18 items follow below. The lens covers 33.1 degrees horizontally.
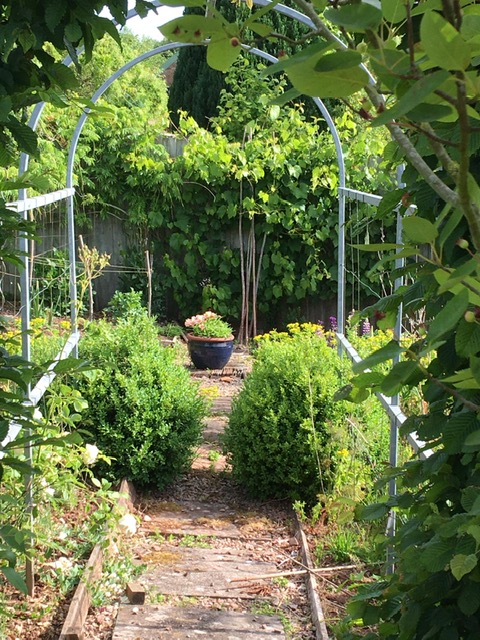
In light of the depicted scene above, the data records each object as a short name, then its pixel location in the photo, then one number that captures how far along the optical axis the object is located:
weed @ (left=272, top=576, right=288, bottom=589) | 4.01
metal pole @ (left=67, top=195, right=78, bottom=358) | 4.93
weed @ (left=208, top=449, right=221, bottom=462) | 5.75
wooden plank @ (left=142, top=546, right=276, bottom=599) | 3.89
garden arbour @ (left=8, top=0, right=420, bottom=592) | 3.31
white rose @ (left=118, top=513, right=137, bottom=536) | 3.92
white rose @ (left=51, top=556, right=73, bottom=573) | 3.63
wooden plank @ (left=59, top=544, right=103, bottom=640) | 3.19
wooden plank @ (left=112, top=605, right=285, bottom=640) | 3.43
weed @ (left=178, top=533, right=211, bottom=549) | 4.45
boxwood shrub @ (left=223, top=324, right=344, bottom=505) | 4.77
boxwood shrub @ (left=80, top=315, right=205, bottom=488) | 4.95
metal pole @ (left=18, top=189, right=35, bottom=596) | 3.32
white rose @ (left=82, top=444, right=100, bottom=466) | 3.84
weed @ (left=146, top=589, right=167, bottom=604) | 3.74
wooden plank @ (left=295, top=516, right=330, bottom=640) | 3.40
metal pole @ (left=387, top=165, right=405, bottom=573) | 3.09
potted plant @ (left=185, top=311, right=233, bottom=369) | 8.48
